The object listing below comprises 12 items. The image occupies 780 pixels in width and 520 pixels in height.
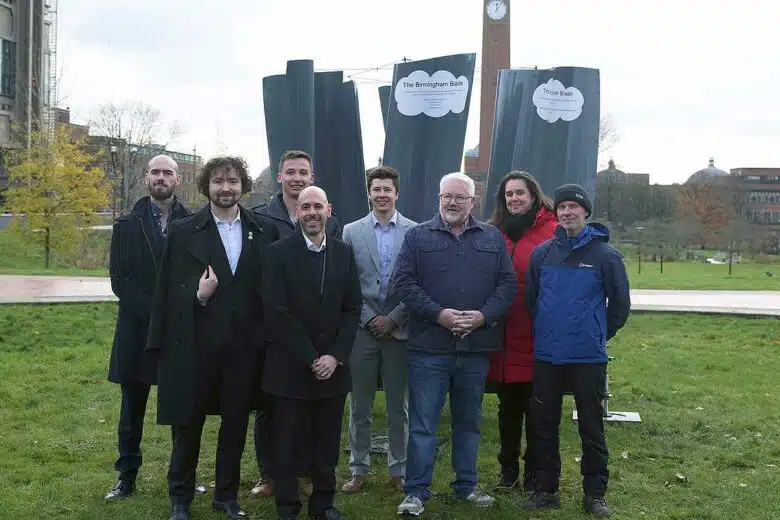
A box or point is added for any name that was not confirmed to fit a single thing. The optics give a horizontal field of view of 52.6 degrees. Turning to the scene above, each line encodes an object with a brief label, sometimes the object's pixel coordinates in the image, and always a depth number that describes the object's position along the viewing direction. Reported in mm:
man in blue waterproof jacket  4531
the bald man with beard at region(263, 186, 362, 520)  4199
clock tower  44116
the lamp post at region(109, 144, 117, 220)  28125
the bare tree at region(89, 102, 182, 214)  33209
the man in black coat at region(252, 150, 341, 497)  4883
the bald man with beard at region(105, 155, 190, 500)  4719
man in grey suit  4902
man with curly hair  4277
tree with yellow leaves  23922
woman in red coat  4859
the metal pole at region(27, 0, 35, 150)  45506
